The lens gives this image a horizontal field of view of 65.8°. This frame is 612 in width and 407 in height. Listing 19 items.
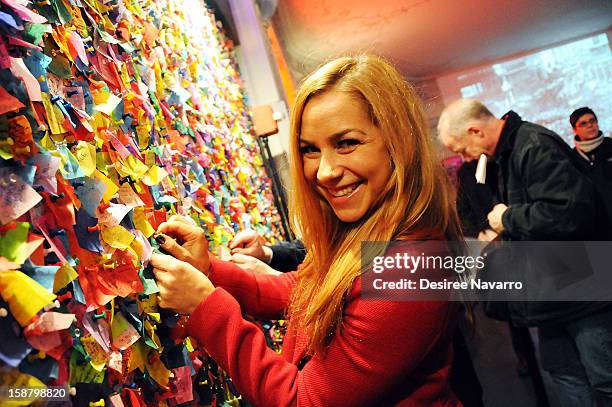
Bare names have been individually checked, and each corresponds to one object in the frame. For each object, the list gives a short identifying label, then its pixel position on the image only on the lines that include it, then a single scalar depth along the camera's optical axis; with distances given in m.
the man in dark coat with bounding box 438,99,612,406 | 1.76
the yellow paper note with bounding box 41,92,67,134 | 0.63
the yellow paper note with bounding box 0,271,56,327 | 0.50
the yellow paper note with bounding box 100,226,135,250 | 0.74
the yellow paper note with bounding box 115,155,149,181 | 0.84
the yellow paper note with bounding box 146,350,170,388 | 0.83
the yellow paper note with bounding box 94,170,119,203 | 0.74
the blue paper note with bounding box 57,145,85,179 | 0.64
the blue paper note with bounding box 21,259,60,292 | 0.53
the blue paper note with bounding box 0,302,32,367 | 0.49
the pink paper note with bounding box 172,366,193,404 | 0.91
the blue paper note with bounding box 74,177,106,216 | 0.68
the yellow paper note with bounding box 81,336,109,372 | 0.63
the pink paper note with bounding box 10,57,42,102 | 0.56
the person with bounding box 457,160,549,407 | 2.53
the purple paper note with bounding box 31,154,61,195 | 0.58
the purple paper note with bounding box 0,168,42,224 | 0.52
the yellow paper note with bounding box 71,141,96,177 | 0.69
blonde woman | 0.87
